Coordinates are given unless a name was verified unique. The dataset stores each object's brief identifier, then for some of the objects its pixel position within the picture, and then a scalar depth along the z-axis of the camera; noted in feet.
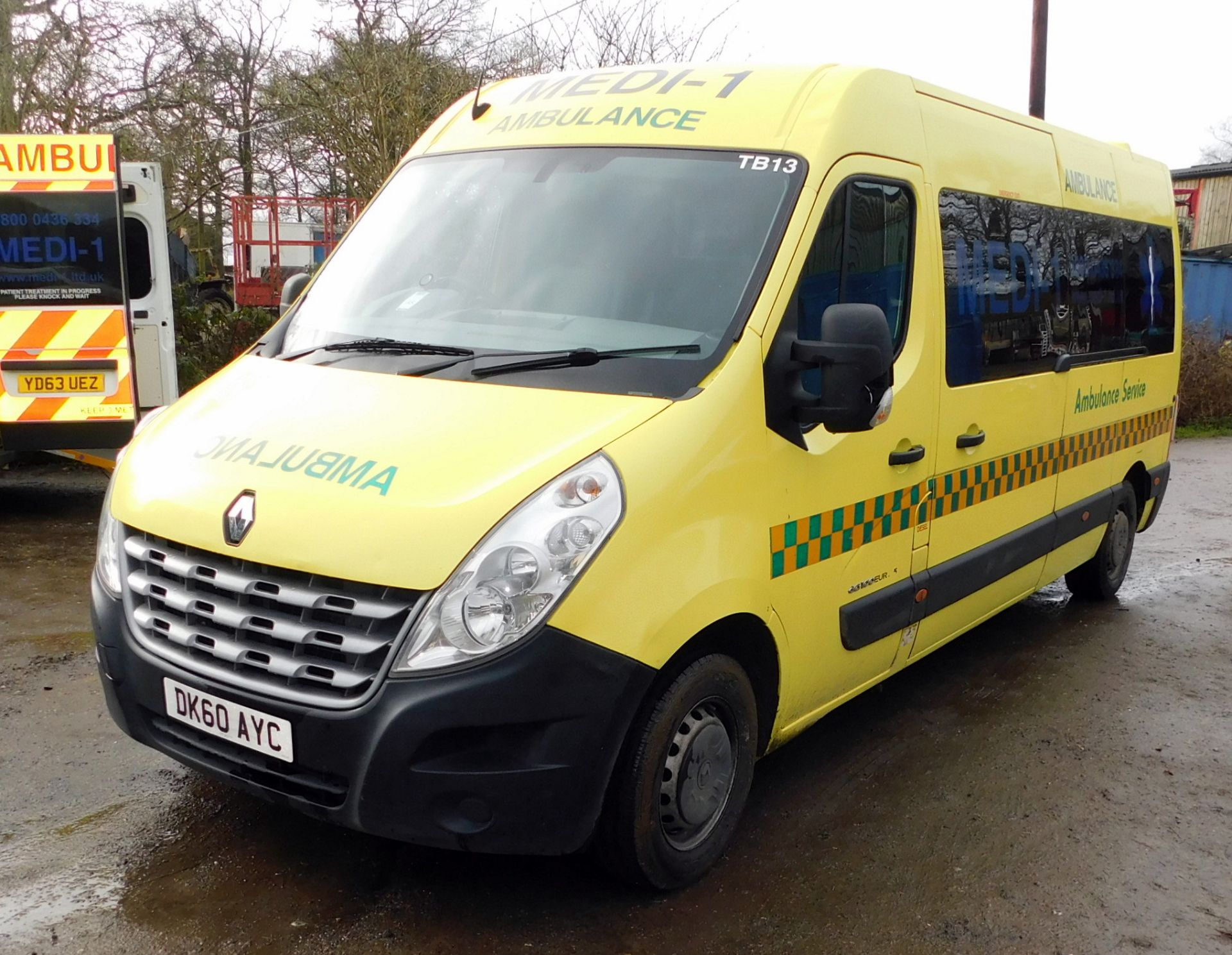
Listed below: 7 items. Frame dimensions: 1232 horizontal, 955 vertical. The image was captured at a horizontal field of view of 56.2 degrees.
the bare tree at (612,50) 43.60
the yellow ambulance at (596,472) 8.82
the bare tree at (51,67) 54.44
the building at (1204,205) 93.66
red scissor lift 59.98
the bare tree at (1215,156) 179.52
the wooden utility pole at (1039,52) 48.39
